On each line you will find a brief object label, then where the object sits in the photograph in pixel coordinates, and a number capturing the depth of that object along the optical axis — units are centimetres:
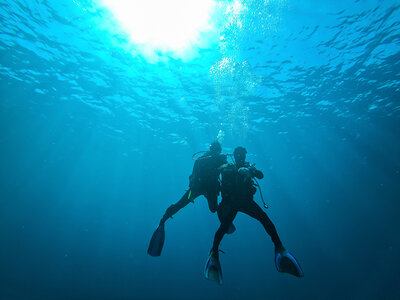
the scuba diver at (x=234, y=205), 456
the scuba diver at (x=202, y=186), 563
